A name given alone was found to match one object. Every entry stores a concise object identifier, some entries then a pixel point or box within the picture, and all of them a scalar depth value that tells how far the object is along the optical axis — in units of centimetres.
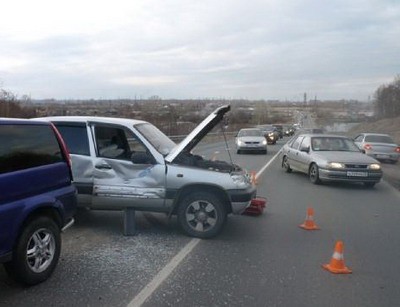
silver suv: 706
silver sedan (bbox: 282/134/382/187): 1281
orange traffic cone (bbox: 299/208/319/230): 788
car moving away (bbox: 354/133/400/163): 2239
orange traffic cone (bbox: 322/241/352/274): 549
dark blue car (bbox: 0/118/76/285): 448
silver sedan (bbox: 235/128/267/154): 2789
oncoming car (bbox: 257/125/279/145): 4278
